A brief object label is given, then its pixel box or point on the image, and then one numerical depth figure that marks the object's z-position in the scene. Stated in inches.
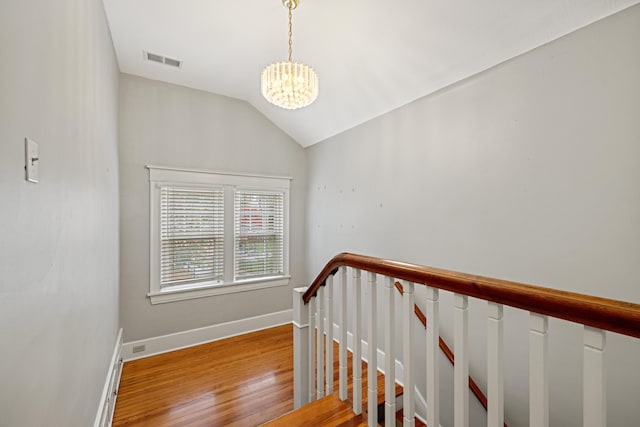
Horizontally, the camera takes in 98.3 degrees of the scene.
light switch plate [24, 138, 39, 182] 30.3
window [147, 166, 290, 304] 129.1
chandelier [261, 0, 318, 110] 77.0
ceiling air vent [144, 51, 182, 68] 109.5
